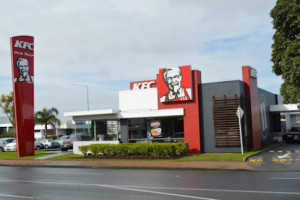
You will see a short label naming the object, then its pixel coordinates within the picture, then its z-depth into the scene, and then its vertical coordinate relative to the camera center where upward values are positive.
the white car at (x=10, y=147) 38.41 -1.56
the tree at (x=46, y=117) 58.66 +2.41
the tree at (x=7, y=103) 46.69 +4.00
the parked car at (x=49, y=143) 42.09 -1.47
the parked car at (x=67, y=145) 34.91 -1.43
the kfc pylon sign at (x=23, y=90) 27.69 +3.41
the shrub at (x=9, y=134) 66.14 -0.21
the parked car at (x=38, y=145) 42.59 -1.63
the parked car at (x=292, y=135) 31.75 -1.21
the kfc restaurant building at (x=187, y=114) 23.88 +0.94
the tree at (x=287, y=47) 15.91 +3.64
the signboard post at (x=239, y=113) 21.51 +0.67
